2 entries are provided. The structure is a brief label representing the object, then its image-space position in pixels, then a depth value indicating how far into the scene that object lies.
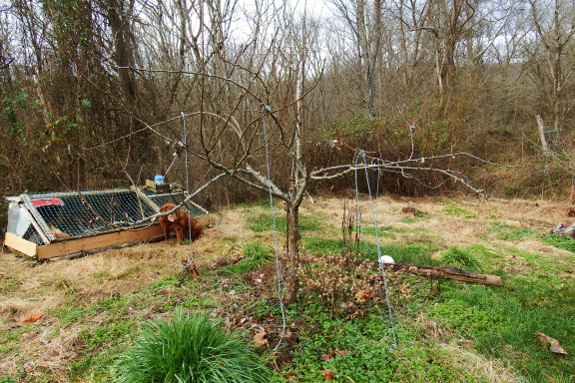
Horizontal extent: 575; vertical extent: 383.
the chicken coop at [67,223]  5.36
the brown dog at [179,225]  6.23
